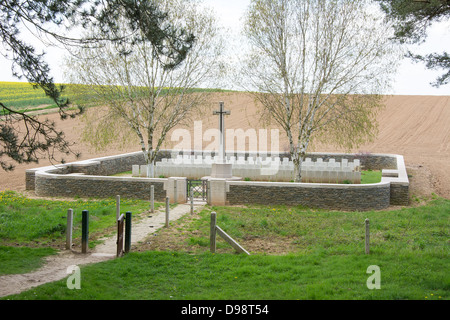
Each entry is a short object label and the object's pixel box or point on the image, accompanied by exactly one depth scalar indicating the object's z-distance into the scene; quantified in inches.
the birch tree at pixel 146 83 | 792.9
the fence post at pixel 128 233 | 364.8
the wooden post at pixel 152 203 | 550.0
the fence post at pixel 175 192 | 625.6
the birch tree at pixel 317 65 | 725.3
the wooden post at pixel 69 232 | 383.9
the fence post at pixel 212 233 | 368.8
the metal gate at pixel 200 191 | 651.5
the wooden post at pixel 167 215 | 469.6
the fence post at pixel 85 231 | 370.6
